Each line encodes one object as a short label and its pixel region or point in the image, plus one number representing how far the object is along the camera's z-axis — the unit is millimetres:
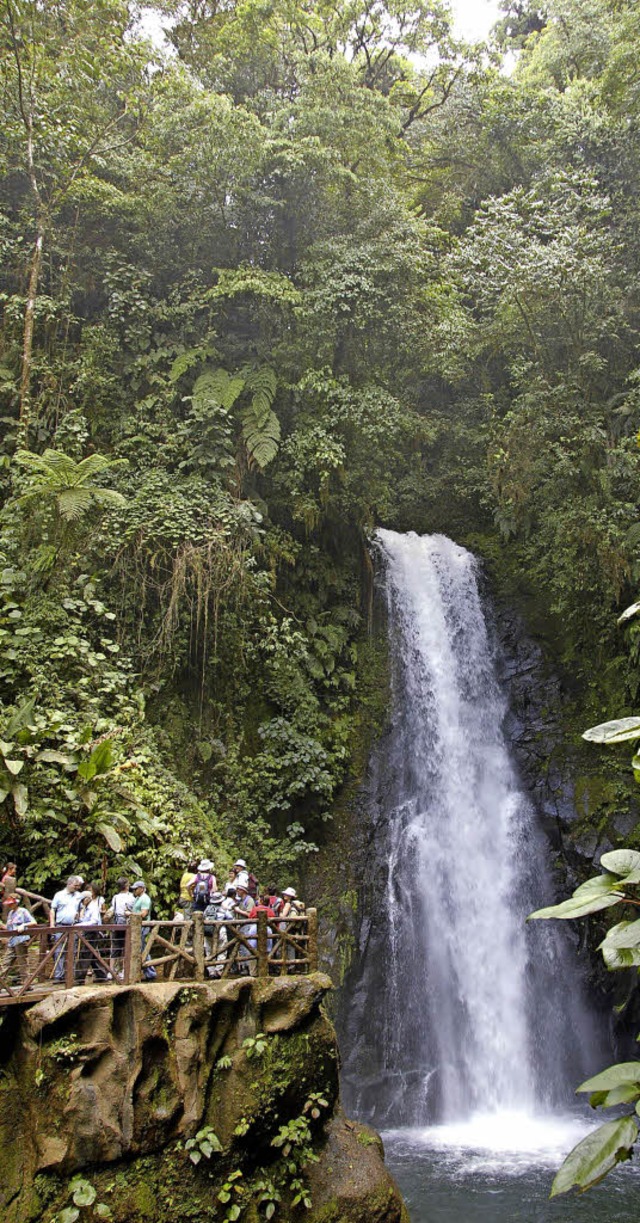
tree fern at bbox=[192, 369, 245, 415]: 15000
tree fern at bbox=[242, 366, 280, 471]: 15070
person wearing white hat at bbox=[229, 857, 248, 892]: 10070
